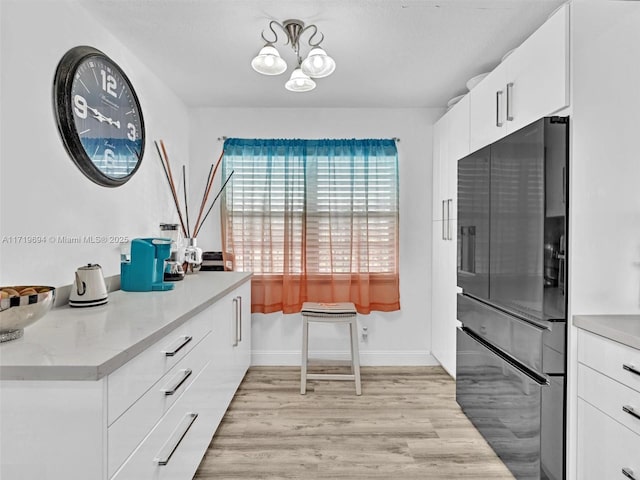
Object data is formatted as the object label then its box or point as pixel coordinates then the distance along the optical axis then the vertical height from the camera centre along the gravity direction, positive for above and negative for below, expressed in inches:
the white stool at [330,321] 117.3 -24.3
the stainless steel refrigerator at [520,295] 65.0 -10.4
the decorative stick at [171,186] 117.0 +15.6
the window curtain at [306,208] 139.0 +9.9
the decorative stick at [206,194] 137.4 +14.6
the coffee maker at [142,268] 86.8 -6.7
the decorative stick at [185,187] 135.6 +16.8
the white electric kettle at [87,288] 69.7 -9.0
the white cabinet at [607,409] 52.2 -23.7
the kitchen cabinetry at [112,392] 39.4 -17.7
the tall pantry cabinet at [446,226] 114.6 +3.7
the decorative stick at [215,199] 137.9 +13.3
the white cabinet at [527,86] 65.7 +29.2
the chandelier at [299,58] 80.0 +35.2
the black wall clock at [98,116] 72.4 +24.4
